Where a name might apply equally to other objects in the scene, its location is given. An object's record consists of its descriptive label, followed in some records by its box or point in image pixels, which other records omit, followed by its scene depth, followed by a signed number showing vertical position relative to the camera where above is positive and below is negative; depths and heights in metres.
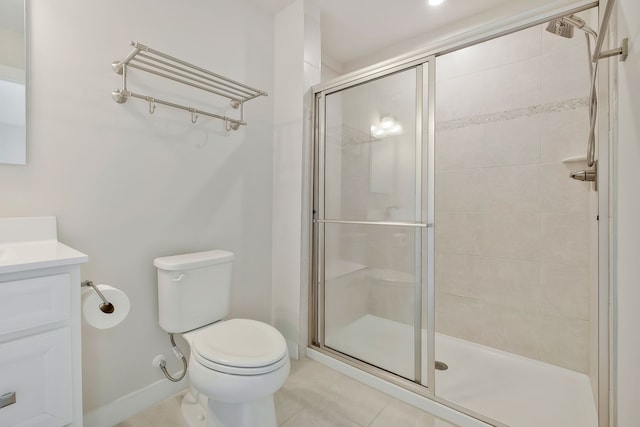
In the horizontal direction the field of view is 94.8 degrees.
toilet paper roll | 1.09 -0.37
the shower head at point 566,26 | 1.18 +0.77
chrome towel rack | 1.34 +0.68
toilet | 1.11 -0.57
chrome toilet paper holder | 1.11 -0.37
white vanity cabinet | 0.76 -0.35
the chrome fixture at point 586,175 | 1.28 +0.16
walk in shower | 1.58 -0.11
